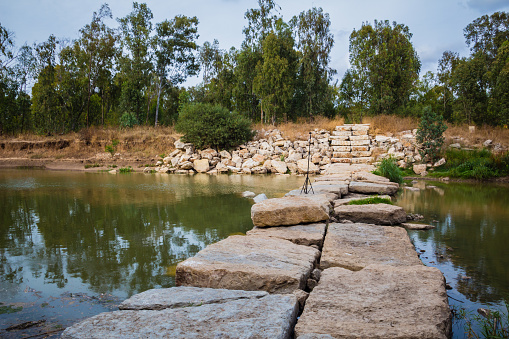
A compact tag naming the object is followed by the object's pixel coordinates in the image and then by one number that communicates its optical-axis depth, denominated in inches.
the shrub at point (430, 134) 626.2
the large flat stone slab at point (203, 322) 82.5
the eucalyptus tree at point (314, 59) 1031.0
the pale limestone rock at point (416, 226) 241.8
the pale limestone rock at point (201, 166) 748.0
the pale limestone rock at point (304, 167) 676.1
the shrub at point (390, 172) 453.7
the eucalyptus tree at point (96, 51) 1089.4
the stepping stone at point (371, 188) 349.1
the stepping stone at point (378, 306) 86.8
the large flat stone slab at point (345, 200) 283.1
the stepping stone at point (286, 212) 201.8
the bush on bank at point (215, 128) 826.2
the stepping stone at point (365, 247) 148.3
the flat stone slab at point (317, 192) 298.3
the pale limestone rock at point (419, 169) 614.7
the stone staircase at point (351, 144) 739.2
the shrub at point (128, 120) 1042.1
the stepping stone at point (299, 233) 176.4
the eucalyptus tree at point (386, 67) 946.7
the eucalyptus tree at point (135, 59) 1082.1
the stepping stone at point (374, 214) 237.6
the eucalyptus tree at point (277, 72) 948.6
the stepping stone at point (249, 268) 120.0
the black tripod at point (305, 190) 304.1
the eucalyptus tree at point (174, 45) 1109.1
